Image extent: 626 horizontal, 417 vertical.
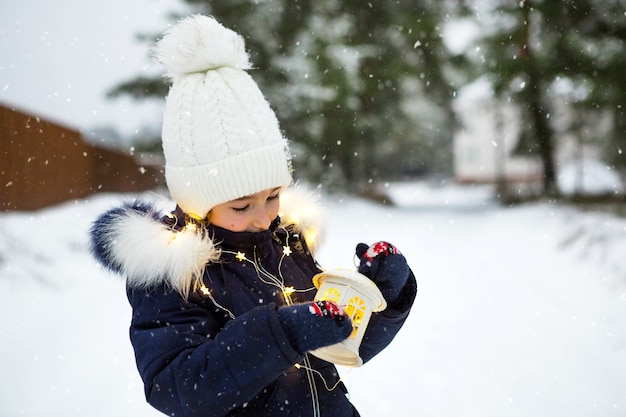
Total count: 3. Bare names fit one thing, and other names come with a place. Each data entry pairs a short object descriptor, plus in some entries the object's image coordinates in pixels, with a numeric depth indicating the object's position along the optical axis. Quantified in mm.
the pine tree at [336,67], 12516
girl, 1292
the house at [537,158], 13102
